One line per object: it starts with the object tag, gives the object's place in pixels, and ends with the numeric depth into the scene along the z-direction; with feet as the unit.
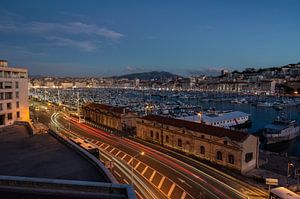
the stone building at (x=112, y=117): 245.65
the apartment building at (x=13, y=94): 200.52
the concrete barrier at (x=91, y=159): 60.54
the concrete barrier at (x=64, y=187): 45.27
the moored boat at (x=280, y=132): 265.95
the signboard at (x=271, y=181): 105.40
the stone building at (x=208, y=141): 141.79
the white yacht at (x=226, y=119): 303.03
